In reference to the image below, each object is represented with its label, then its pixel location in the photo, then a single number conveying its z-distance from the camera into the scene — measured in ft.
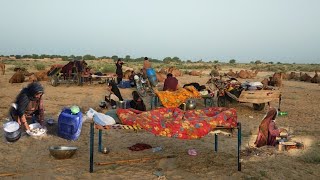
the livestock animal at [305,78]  87.71
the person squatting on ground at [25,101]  24.63
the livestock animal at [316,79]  82.96
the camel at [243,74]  92.94
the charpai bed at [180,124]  18.99
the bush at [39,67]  112.78
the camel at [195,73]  103.55
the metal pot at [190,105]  37.06
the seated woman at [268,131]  22.19
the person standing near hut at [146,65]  52.36
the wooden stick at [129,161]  20.27
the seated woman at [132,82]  61.87
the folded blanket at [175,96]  34.45
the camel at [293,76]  93.62
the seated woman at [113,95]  38.69
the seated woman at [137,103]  31.96
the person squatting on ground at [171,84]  38.55
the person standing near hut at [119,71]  62.23
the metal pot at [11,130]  24.29
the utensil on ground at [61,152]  21.26
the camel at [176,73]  95.86
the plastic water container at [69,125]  25.86
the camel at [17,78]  67.56
